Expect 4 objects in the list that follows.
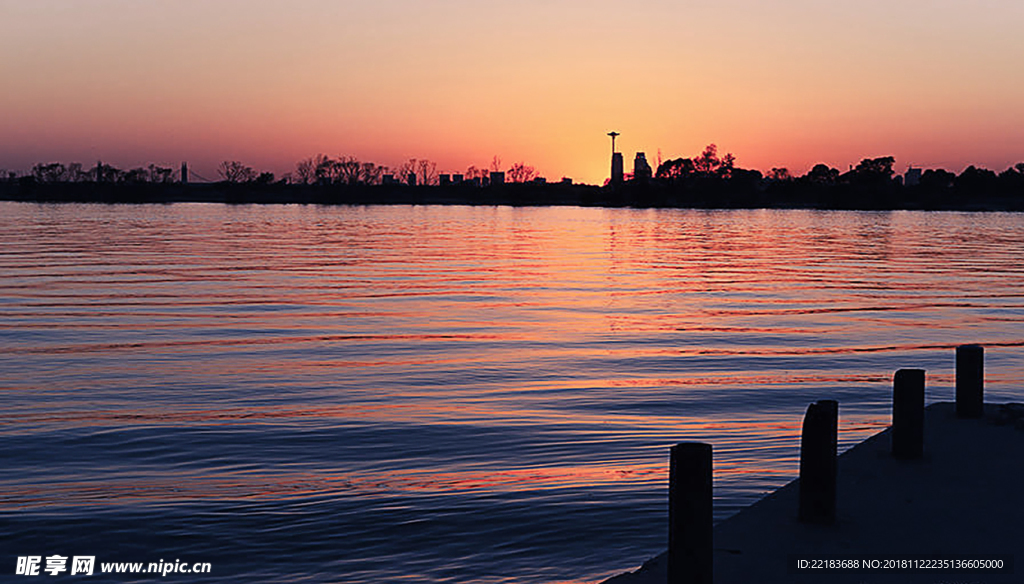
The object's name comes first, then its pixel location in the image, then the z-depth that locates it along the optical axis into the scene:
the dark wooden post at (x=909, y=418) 11.03
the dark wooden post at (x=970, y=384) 13.34
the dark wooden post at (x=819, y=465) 8.78
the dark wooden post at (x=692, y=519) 7.04
